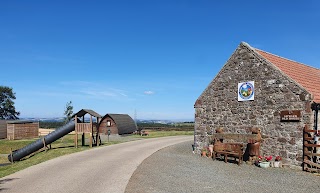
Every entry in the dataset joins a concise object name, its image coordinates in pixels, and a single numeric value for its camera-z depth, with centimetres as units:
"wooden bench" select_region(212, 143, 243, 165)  1538
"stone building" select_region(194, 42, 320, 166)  1402
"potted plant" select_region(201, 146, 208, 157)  1792
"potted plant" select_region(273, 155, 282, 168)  1433
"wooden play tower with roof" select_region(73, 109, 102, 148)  2408
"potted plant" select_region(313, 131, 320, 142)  1319
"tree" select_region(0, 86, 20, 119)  7231
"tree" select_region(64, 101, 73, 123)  5369
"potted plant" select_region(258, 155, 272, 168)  1427
